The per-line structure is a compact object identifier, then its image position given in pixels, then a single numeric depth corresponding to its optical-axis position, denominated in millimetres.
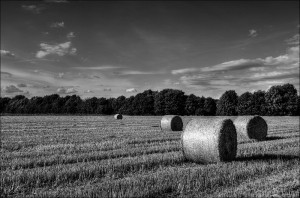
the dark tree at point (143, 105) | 88625
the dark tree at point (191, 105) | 84500
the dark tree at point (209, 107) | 85794
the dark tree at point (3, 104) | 107000
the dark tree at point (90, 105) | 97188
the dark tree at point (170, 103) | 84312
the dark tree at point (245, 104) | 76812
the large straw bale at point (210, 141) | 10445
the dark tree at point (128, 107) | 90625
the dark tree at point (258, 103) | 75831
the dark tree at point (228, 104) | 80362
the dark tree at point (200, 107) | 84125
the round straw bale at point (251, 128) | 18453
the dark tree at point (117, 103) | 96375
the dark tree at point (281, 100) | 69875
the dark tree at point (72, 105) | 100562
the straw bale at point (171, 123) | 23766
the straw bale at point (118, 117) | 46309
